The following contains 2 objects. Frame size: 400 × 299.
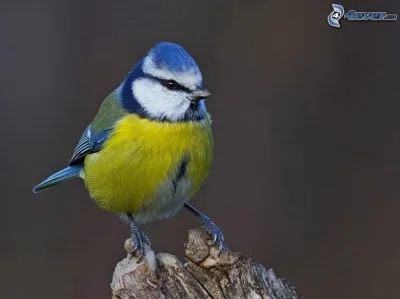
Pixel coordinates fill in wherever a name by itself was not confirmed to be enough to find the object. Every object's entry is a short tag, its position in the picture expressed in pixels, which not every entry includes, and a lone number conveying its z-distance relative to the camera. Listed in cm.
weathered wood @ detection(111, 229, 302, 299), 456
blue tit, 518
